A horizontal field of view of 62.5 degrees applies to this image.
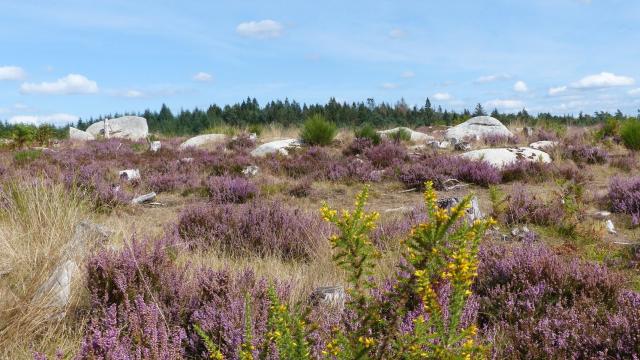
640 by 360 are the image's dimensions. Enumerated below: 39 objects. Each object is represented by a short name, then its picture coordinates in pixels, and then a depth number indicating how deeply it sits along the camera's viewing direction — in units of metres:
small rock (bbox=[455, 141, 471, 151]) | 12.90
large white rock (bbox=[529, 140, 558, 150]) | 12.09
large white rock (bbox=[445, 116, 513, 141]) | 17.38
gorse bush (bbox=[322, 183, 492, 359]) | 1.50
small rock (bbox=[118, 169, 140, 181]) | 9.49
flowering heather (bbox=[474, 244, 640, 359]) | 2.67
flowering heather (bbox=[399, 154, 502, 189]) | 8.46
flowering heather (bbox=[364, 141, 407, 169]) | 10.58
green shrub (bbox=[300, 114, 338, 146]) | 14.48
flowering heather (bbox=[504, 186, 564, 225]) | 5.82
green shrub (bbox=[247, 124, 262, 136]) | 20.05
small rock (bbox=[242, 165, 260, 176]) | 9.83
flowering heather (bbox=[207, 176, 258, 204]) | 7.75
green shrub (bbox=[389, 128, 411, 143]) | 15.39
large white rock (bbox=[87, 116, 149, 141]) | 30.38
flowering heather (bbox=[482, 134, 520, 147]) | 14.13
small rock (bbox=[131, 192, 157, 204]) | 7.70
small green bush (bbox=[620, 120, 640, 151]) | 11.76
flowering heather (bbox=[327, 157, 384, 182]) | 9.17
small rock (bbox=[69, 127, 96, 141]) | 28.33
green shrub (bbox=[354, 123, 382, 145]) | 13.50
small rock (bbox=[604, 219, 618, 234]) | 5.60
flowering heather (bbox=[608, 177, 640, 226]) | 6.26
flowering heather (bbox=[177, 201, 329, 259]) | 4.91
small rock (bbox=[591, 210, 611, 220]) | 6.15
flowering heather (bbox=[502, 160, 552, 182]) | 8.73
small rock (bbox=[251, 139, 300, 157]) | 12.83
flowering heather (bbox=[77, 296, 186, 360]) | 2.33
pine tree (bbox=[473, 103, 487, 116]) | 42.70
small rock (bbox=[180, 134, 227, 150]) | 17.17
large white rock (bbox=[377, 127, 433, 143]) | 16.09
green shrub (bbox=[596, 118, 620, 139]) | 14.43
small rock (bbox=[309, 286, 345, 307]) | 3.09
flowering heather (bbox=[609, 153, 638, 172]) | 9.76
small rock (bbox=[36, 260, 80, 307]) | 3.22
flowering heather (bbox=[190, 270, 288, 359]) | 2.65
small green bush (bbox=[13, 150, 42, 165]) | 11.21
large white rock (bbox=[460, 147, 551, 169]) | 10.03
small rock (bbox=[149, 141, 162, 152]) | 15.02
